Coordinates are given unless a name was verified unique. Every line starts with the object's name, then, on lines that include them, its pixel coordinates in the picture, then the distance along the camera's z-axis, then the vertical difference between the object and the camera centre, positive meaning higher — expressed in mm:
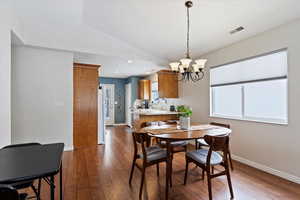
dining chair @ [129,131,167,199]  2100 -761
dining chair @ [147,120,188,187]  2861 -817
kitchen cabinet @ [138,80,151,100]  7039 +477
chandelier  2379 +523
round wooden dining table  2037 -475
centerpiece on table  2619 -332
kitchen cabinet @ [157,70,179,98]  5020 +511
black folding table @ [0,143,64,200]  1036 -482
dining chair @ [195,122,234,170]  2876 -768
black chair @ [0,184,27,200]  894 -519
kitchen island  4458 -458
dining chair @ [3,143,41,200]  1482 -795
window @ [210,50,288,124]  2686 +216
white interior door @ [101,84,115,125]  8117 -127
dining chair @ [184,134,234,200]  1933 -772
